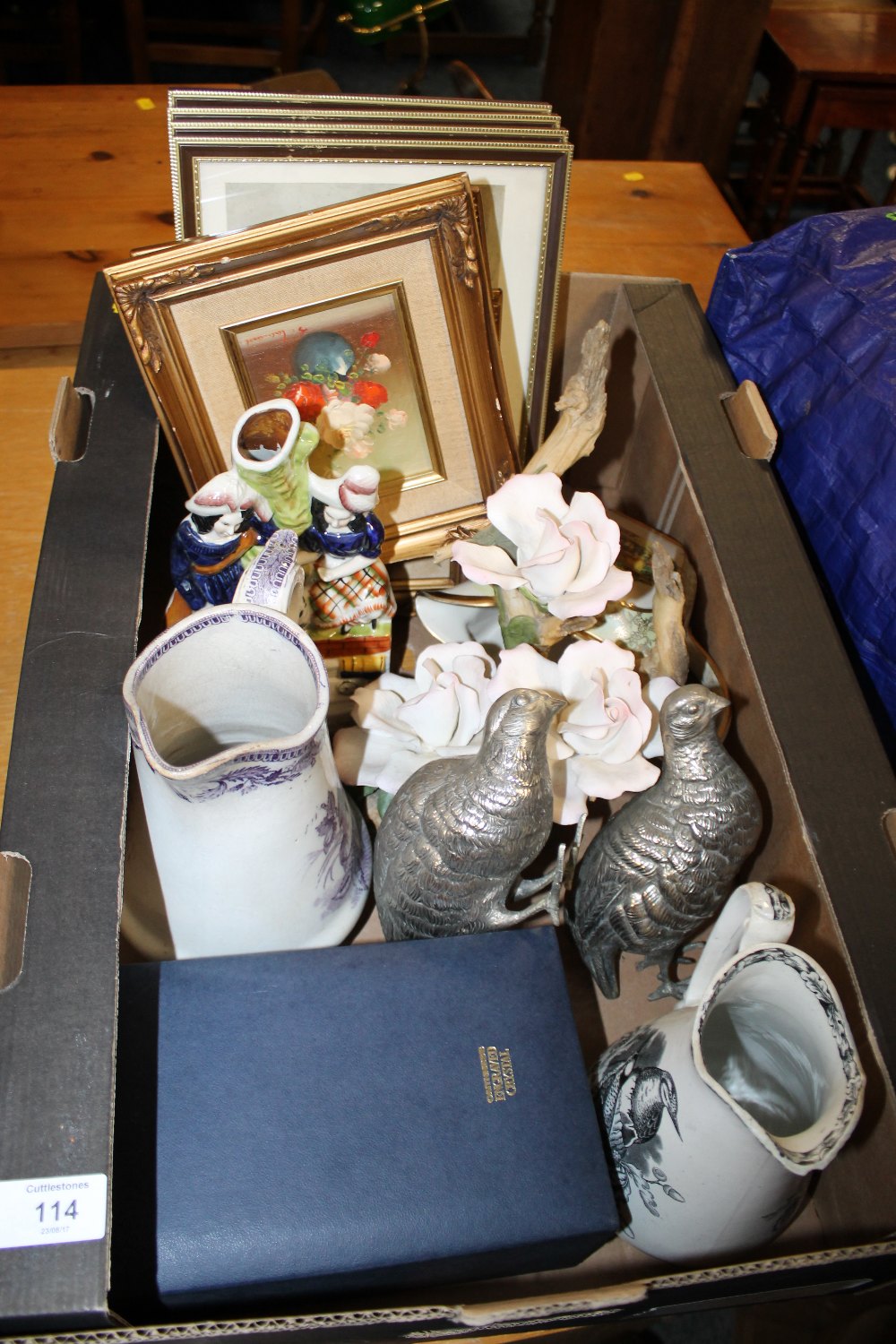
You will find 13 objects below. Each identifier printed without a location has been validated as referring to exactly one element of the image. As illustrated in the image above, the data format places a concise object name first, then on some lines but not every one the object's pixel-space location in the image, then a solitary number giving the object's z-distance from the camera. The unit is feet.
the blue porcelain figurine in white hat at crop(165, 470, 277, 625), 2.38
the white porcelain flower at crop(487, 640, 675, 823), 2.24
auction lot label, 1.66
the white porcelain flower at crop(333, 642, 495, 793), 2.38
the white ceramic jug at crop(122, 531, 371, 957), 1.90
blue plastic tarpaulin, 2.77
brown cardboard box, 1.72
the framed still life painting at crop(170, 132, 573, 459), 2.76
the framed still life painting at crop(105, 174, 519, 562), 2.60
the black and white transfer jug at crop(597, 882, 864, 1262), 1.79
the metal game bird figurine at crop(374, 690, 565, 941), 2.03
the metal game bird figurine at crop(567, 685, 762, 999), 2.11
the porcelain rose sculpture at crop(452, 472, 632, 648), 2.20
